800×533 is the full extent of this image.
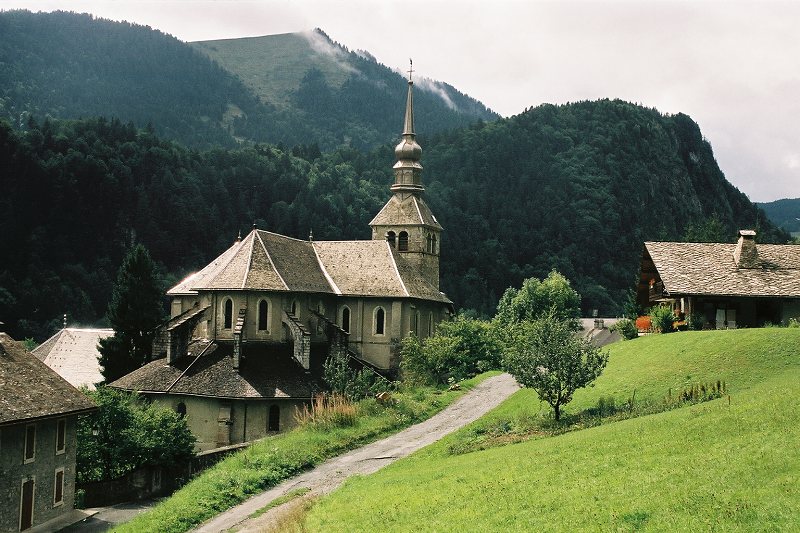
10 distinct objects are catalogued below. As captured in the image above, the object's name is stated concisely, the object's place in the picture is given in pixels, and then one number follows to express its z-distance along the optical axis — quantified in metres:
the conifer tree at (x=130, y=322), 61.91
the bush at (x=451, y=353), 56.19
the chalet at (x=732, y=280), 44.66
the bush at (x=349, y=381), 46.91
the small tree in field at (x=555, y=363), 32.84
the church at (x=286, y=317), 48.62
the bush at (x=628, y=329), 50.41
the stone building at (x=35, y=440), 33.09
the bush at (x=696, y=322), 44.72
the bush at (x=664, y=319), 46.28
